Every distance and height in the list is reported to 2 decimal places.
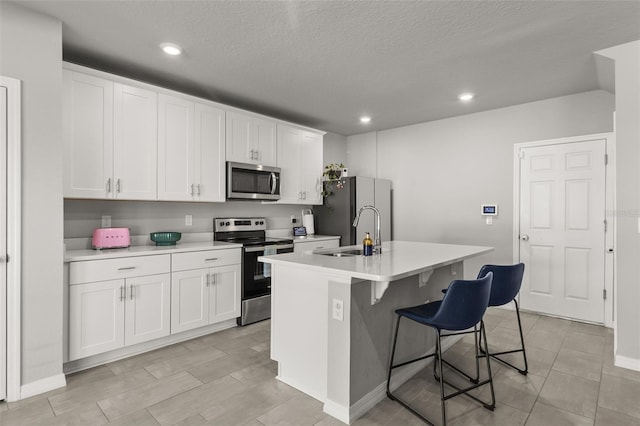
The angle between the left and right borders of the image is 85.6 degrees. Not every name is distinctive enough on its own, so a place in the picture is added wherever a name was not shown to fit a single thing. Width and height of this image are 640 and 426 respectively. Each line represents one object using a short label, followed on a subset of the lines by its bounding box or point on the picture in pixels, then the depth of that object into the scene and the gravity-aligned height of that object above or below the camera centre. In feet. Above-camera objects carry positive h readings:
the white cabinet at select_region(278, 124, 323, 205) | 14.69 +2.09
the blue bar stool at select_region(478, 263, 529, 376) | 7.95 -1.62
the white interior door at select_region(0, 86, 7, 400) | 7.06 -0.67
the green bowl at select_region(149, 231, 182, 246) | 11.12 -0.86
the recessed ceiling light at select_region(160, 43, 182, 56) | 8.89 +4.26
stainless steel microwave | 12.56 +1.15
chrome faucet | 9.10 -0.86
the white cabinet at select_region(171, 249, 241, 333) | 10.36 -2.45
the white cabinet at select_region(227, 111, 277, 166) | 12.66 +2.79
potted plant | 16.40 +1.62
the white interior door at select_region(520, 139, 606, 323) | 12.17 -0.56
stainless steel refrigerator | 15.76 +0.19
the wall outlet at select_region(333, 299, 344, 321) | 6.70 -1.90
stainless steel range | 11.98 -1.99
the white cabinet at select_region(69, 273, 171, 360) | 8.40 -2.69
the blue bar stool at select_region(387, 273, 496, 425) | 6.22 -1.81
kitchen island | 6.63 -2.30
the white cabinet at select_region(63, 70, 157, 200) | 8.89 +2.00
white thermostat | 14.26 +0.14
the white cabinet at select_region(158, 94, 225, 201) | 10.80 +2.01
